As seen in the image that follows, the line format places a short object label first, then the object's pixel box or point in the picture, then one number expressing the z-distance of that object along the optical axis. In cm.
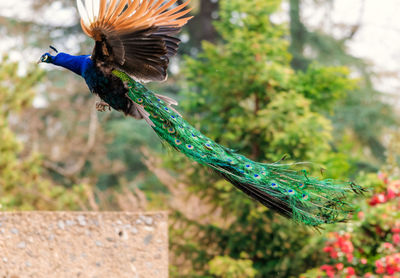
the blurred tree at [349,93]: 2186
